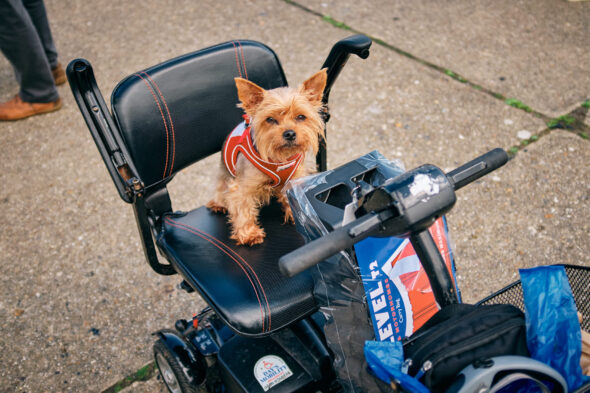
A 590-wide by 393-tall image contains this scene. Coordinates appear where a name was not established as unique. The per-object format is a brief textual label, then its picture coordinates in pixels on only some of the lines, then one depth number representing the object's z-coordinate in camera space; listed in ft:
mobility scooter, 4.73
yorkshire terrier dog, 5.77
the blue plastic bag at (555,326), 3.11
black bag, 3.10
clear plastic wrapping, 3.88
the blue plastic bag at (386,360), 3.09
